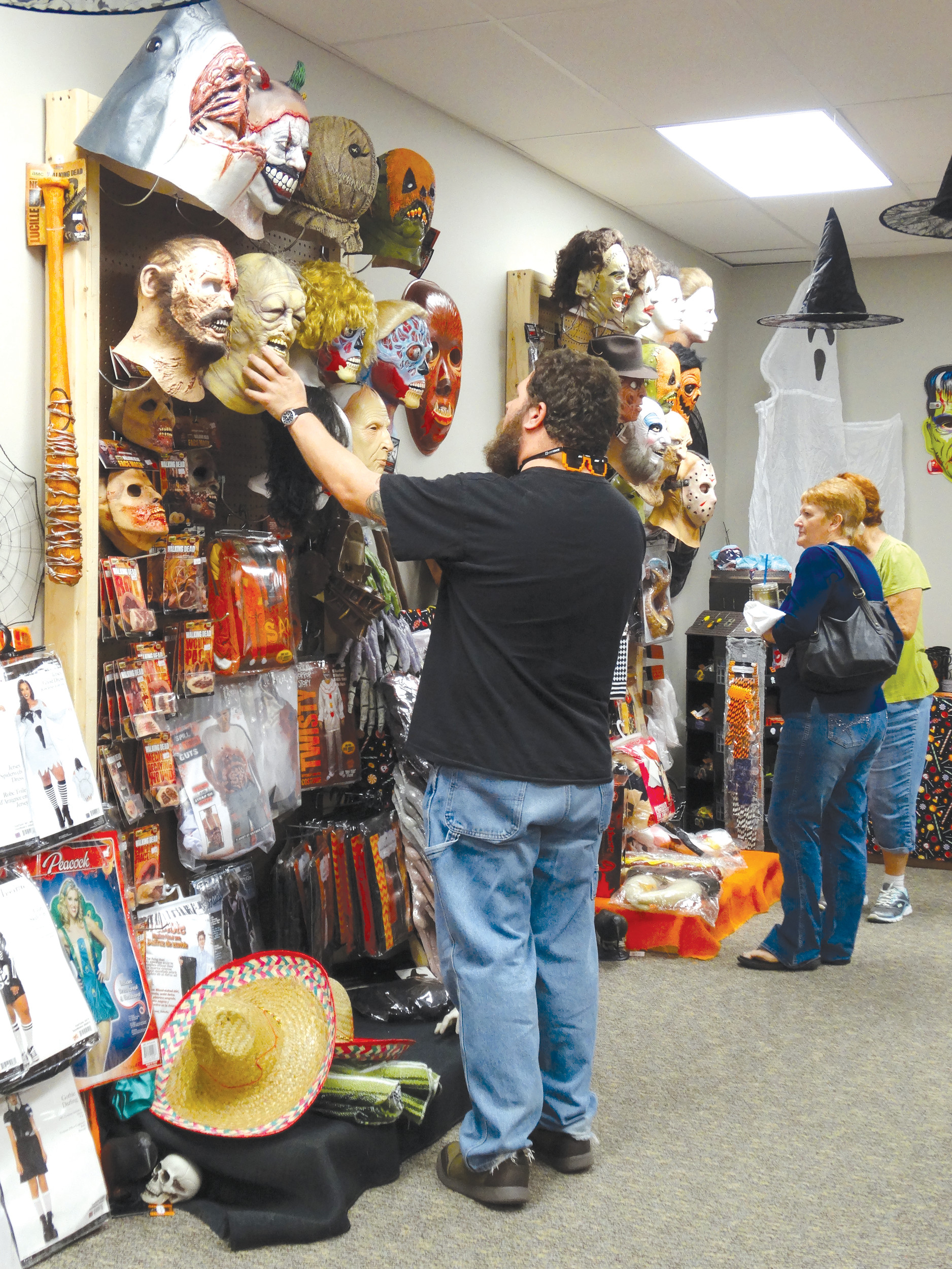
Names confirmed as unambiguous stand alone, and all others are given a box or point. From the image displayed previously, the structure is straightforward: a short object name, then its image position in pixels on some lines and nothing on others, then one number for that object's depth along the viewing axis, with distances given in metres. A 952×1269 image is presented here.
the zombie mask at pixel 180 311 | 2.35
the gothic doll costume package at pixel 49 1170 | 2.01
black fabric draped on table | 2.13
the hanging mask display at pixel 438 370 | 3.53
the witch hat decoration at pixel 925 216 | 2.85
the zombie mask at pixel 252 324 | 2.48
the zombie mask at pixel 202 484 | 2.68
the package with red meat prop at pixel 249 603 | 2.70
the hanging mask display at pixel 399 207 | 3.02
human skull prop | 2.22
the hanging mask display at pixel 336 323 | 2.67
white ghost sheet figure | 5.81
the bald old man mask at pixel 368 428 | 2.95
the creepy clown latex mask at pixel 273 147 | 2.44
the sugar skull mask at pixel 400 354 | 3.08
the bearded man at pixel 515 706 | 2.19
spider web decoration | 2.36
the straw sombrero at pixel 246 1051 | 2.24
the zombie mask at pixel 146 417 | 2.46
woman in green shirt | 4.11
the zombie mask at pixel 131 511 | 2.41
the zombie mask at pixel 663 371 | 4.34
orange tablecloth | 3.78
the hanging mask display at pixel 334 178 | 2.66
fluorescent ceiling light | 4.08
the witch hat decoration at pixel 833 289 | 4.12
